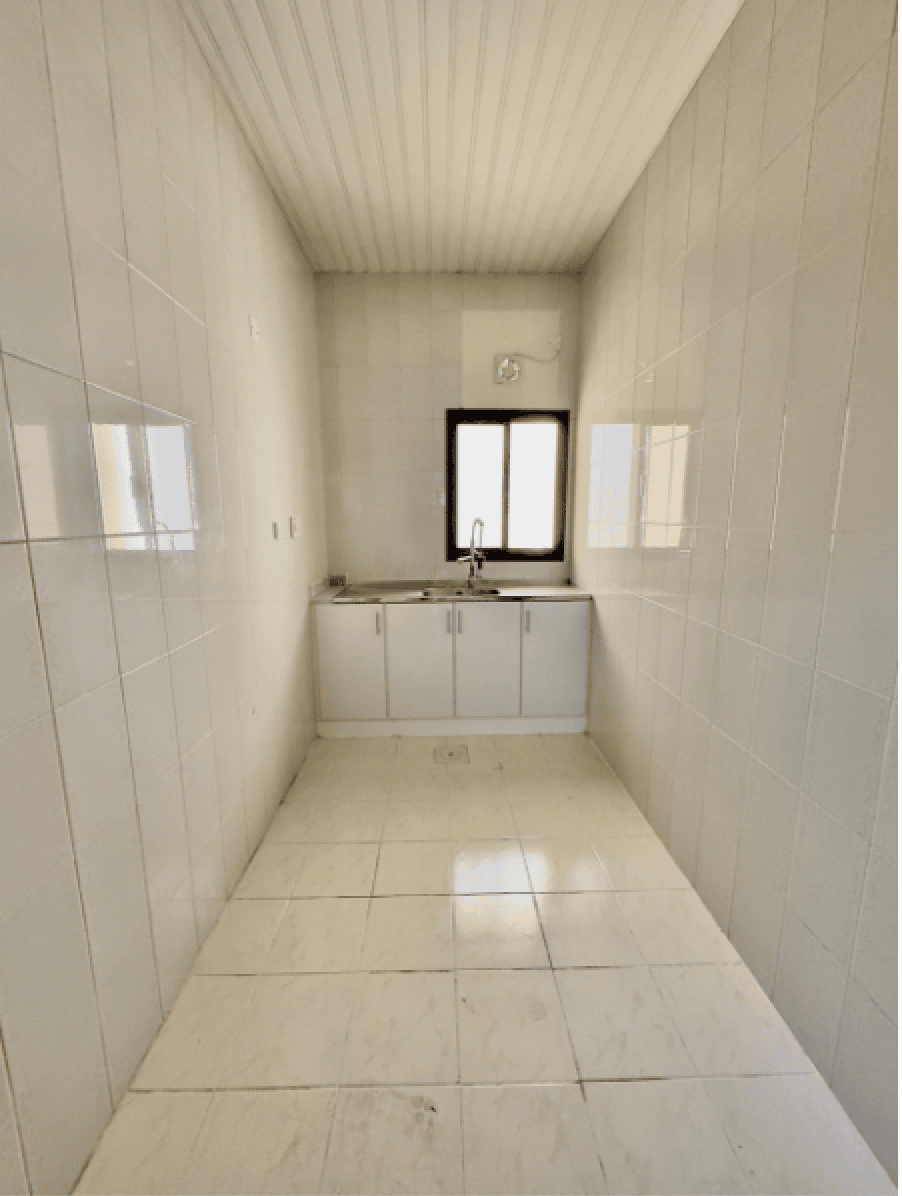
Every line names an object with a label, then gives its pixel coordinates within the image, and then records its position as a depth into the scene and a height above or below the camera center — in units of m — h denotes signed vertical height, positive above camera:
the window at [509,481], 3.30 +0.20
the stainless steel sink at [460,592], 3.02 -0.49
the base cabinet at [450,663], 2.89 -0.87
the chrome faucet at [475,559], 3.31 -0.31
